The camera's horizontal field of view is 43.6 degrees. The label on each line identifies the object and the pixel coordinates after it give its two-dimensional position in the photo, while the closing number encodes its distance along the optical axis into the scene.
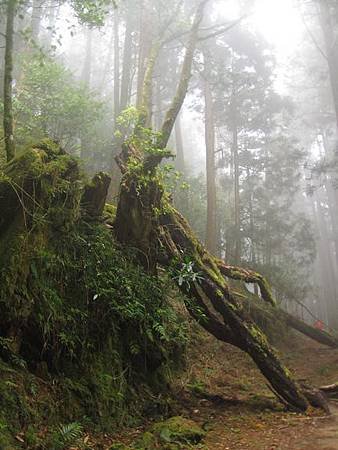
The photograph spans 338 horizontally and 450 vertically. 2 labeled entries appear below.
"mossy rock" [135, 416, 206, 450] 4.76
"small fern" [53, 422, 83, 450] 4.12
